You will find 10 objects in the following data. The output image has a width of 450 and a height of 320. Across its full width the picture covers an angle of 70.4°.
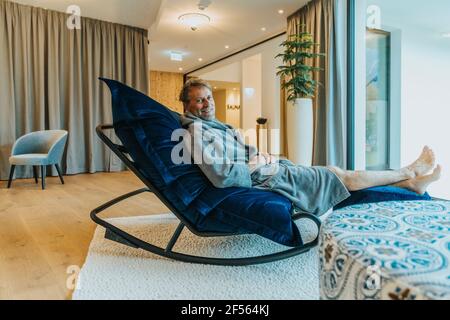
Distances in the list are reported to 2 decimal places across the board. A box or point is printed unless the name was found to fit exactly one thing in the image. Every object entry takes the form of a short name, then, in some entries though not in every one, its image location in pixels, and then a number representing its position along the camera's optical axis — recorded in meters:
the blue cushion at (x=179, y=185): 1.36
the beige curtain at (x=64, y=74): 4.30
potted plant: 3.09
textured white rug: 1.17
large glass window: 3.35
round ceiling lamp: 4.63
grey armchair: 3.55
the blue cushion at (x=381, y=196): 1.50
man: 1.45
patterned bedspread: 0.58
